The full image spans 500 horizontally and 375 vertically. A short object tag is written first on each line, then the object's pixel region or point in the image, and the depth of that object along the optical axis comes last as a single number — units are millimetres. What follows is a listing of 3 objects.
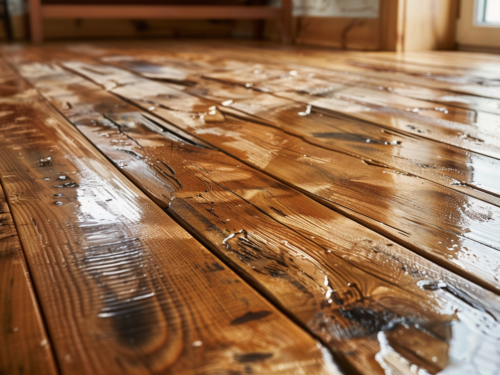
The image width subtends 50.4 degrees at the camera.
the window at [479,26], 2396
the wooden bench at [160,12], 3119
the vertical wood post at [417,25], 2574
